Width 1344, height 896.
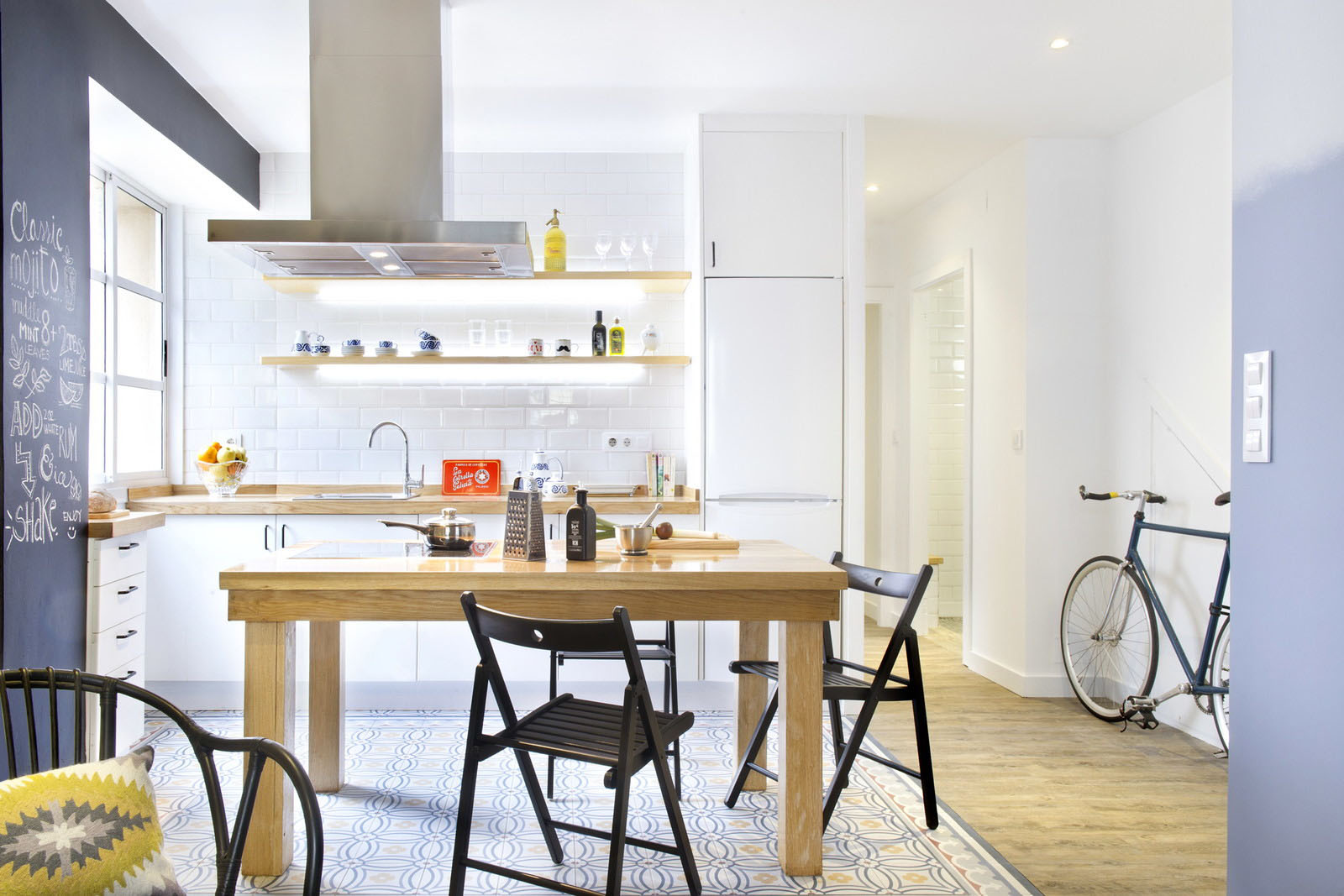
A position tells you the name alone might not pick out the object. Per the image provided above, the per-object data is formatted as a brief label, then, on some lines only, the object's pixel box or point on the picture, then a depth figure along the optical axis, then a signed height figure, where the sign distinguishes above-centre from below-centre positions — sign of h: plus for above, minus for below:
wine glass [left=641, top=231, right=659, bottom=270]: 4.54 +1.09
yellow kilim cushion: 1.31 -0.62
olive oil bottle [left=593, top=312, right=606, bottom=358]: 4.52 +0.56
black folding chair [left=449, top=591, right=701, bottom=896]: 1.95 -0.73
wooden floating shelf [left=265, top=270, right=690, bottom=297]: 4.36 +0.86
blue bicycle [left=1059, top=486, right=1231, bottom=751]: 3.44 -0.89
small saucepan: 2.75 -0.29
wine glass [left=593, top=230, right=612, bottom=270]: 4.49 +1.07
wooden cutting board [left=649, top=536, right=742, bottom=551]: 2.85 -0.33
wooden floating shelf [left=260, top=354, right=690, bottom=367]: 4.45 +0.45
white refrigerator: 4.15 +0.21
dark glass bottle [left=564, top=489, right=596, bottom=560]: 2.54 -0.26
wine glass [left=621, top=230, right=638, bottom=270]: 4.53 +1.08
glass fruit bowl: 4.21 -0.16
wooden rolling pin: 2.93 -0.31
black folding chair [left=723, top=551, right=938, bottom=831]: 2.54 -0.75
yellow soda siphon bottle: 4.40 +1.02
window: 3.93 +0.55
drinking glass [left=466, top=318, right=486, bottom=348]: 4.64 +0.61
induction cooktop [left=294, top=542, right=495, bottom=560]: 2.64 -0.34
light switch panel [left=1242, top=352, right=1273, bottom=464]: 1.75 +0.08
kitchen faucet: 4.49 -0.20
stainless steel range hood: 3.14 +1.21
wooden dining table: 2.32 -0.44
